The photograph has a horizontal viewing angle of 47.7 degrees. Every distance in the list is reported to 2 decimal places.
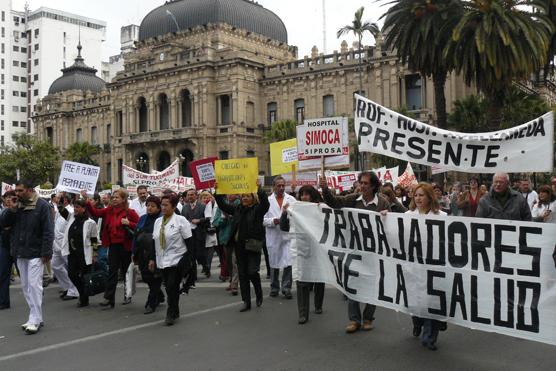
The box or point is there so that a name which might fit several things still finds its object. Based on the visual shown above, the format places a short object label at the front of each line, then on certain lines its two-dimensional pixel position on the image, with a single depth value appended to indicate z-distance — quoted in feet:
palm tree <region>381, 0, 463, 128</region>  71.31
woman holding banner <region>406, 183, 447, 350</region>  22.44
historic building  157.69
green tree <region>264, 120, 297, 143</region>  145.59
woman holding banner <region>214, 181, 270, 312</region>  30.68
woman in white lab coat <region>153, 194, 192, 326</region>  28.35
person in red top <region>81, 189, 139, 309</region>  32.99
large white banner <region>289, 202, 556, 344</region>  18.94
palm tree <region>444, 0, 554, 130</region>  66.64
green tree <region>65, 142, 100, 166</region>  205.16
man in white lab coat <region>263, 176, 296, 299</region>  34.19
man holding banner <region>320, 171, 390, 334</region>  25.09
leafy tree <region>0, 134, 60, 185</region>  198.63
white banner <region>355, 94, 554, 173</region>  21.77
